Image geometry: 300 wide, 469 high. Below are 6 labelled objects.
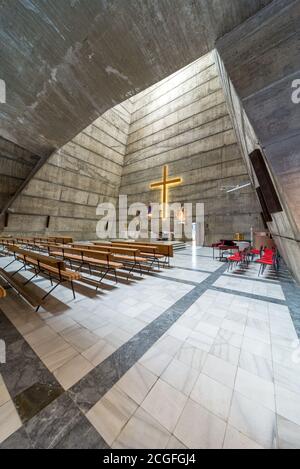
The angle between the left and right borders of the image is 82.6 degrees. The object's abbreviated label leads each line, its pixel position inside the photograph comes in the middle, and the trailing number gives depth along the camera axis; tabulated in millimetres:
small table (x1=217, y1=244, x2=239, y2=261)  7355
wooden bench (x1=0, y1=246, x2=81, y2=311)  3047
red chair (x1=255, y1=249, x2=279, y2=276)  5191
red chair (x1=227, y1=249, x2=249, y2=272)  5914
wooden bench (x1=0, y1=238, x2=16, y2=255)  8250
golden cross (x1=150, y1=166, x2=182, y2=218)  12898
